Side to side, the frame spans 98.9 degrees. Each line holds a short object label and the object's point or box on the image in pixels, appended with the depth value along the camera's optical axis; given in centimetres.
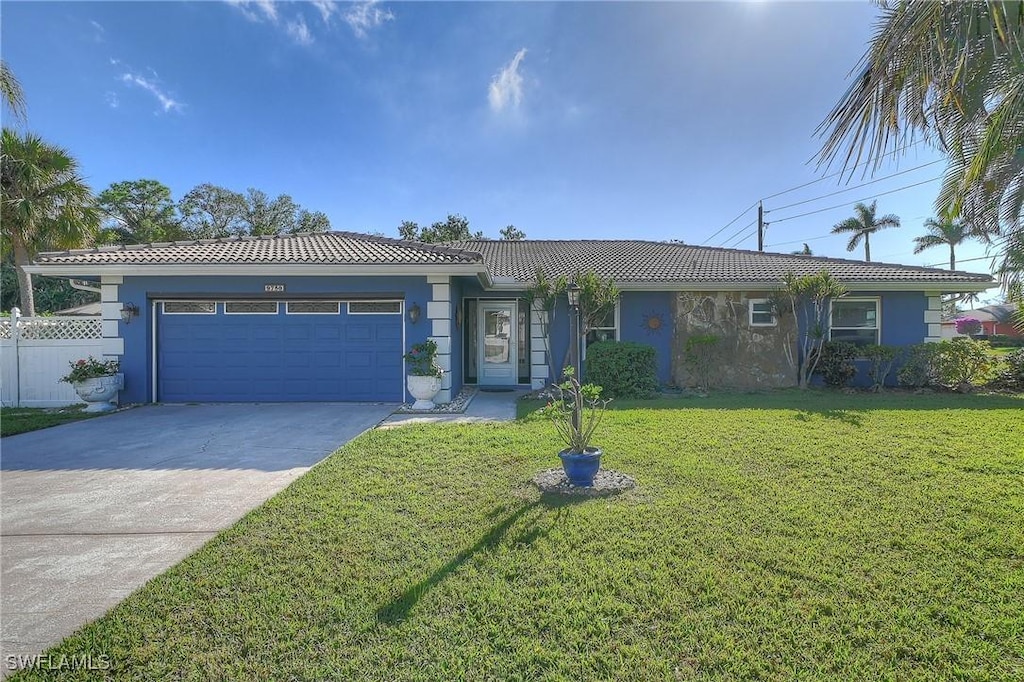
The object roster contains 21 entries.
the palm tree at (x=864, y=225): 3372
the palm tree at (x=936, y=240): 3126
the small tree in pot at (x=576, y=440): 437
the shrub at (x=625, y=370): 987
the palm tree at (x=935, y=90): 329
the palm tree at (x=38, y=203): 1199
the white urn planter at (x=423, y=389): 873
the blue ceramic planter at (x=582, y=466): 435
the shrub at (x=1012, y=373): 1082
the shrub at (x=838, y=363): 1080
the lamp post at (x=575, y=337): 1080
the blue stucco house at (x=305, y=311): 898
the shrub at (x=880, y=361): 1061
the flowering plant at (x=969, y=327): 3200
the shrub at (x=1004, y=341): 2566
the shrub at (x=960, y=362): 1038
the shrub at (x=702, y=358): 1081
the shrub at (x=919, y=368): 1074
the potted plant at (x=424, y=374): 874
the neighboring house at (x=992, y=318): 3312
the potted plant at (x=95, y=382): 862
